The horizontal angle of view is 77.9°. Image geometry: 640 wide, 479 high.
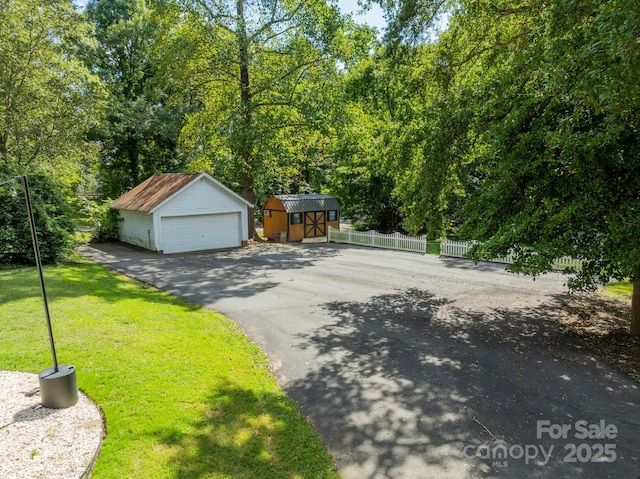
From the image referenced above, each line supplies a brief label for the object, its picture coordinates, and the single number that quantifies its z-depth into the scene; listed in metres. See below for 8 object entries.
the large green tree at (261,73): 19.33
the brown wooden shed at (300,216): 23.67
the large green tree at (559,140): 4.59
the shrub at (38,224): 12.86
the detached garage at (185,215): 18.81
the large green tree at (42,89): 14.86
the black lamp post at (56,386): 5.04
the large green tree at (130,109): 26.64
